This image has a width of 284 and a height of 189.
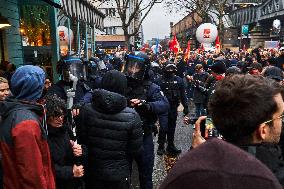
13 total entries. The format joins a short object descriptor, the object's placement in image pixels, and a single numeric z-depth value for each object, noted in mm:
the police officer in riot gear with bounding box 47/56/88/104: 5188
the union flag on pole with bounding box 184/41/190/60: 17270
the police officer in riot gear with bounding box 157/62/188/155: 7603
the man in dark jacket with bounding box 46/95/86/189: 3252
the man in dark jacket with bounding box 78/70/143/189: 3553
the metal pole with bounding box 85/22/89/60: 15034
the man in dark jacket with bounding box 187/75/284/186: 1598
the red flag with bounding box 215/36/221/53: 21019
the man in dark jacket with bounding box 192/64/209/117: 9642
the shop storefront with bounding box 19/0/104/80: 10820
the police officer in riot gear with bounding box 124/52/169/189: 4723
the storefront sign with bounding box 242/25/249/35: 36562
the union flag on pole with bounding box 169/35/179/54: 20266
